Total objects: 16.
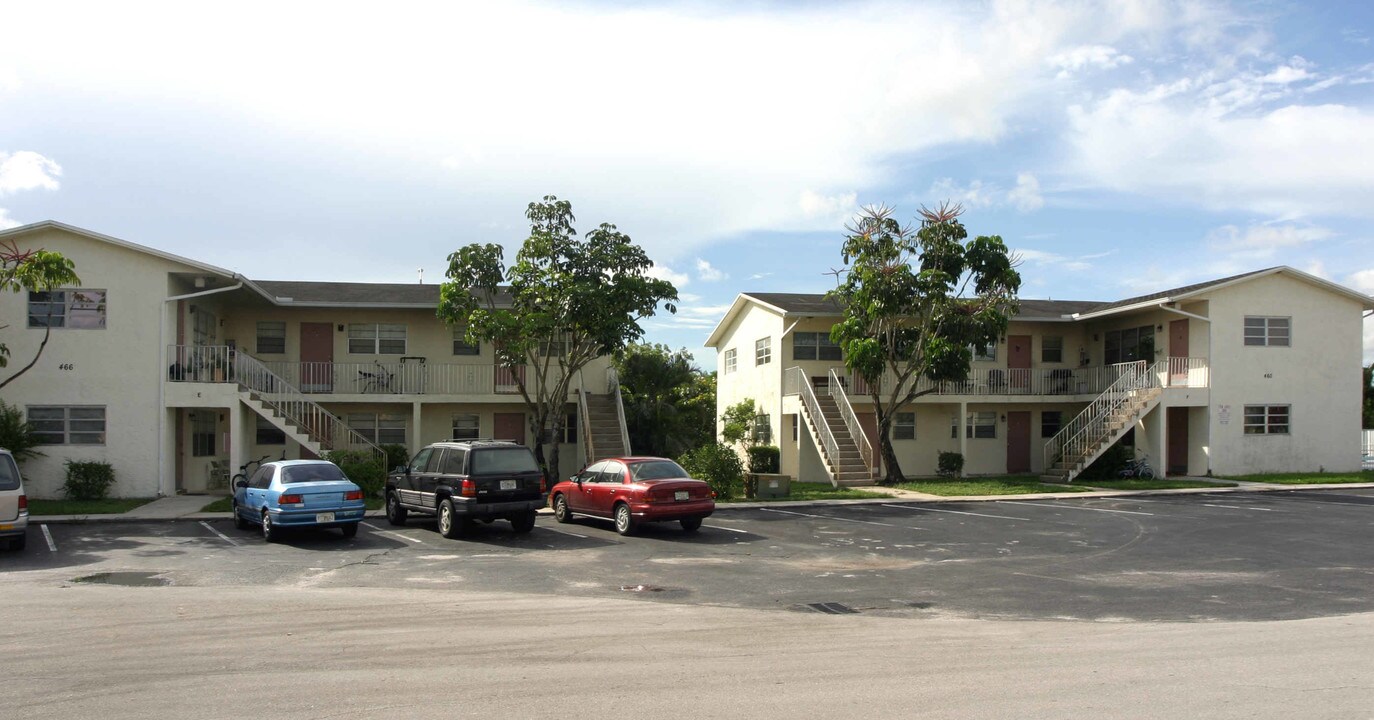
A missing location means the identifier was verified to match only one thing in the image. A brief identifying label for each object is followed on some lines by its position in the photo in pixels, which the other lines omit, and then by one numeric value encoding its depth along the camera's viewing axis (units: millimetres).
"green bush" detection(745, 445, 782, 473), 32281
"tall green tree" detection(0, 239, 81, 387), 20516
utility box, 25406
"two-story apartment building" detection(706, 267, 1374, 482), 30312
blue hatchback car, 16578
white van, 15203
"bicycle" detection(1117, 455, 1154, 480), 30062
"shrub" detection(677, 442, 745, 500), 25453
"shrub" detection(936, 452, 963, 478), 32062
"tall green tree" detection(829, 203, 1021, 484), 27484
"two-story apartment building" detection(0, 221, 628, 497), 24047
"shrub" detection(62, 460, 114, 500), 23359
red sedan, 17656
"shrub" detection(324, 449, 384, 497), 23938
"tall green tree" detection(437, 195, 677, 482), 25173
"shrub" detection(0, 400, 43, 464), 22641
